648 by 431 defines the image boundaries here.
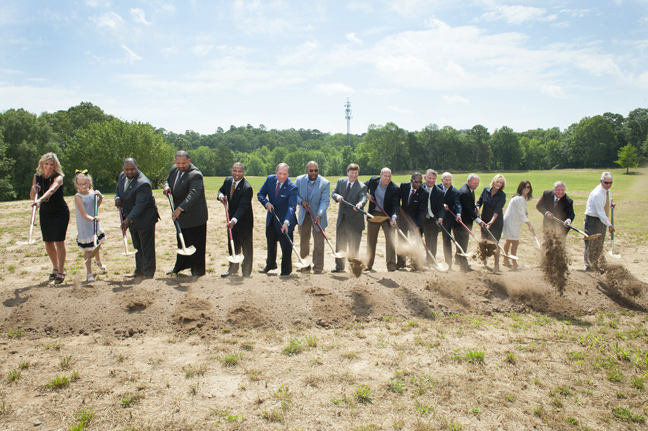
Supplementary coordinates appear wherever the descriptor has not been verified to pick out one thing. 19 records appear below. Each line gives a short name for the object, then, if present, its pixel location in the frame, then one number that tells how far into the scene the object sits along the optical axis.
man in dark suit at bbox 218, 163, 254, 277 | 7.20
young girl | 6.95
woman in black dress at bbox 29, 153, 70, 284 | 6.54
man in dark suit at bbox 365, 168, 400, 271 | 7.83
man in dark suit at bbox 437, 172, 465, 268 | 8.02
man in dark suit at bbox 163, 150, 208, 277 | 6.66
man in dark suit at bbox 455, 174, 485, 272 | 7.95
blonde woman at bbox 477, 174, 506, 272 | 7.90
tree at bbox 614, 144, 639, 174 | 51.09
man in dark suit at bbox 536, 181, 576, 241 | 7.98
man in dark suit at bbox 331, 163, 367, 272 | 7.68
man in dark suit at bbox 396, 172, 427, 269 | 7.83
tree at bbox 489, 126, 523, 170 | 77.19
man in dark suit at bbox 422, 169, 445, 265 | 7.87
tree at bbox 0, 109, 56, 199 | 41.88
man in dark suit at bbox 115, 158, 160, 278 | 6.46
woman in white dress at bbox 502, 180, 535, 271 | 8.02
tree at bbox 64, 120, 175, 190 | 40.12
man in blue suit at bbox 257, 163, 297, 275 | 7.21
